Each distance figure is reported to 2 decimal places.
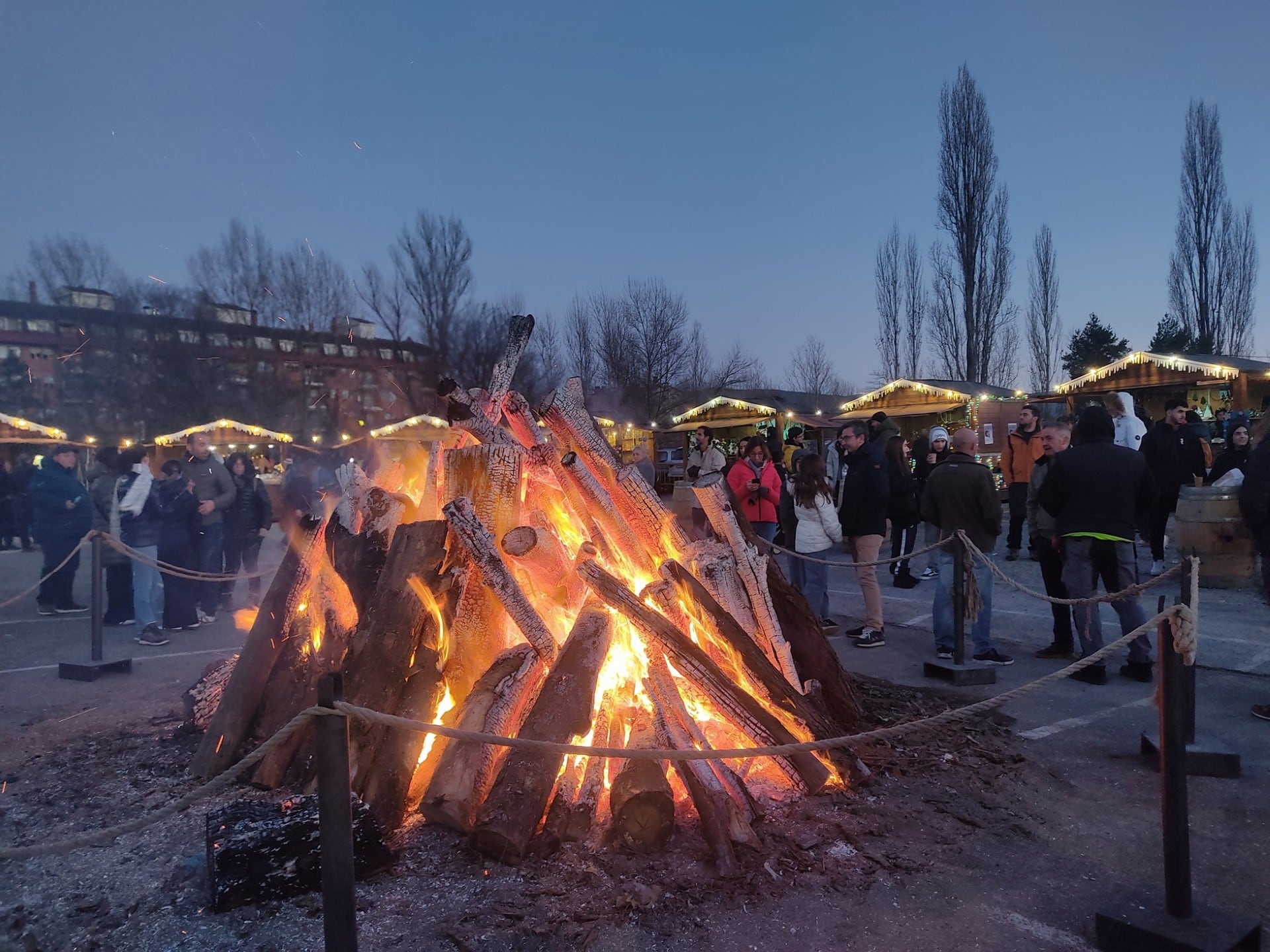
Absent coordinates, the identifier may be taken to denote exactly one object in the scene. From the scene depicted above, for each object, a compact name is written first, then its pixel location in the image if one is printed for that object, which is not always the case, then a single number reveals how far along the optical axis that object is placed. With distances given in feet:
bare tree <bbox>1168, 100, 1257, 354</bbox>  110.11
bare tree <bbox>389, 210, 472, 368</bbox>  128.47
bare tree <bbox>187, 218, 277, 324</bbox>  122.62
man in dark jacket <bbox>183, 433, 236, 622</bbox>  29.89
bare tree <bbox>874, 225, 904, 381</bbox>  137.39
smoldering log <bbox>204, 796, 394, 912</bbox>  10.33
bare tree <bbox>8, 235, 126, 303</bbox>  100.94
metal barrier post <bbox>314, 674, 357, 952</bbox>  7.73
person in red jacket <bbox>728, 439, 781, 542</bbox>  29.32
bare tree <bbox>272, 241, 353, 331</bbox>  128.57
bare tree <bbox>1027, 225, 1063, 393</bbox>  127.95
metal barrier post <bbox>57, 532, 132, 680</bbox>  22.07
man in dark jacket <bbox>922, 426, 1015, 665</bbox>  21.63
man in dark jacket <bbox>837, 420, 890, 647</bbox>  24.62
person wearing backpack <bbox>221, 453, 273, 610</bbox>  32.76
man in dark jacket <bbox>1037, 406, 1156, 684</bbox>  19.97
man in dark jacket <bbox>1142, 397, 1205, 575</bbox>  33.06
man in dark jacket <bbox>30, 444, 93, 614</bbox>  31.09
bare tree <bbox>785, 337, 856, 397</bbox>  199.63
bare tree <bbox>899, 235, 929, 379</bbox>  133.69
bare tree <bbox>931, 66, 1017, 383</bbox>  106.73
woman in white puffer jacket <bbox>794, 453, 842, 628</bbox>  24.86
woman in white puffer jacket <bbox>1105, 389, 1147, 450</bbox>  32.96
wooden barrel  30.40
